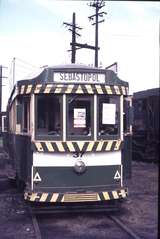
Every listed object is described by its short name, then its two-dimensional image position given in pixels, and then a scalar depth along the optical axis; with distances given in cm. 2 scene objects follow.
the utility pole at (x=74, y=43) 3900
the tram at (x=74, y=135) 959
